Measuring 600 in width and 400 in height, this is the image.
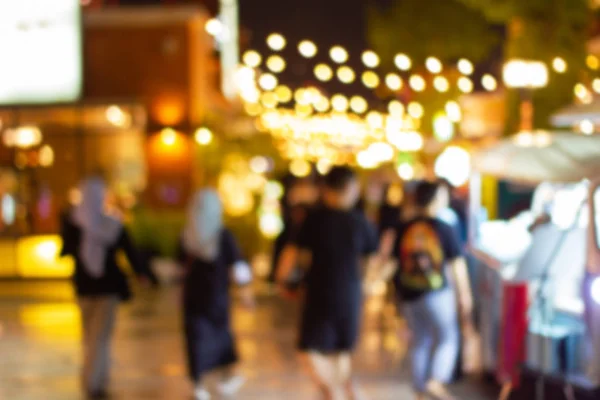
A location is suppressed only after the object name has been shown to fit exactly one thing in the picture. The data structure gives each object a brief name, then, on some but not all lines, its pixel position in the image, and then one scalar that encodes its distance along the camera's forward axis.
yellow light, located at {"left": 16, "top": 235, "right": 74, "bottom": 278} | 19.23
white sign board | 19.59
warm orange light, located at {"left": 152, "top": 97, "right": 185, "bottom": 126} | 21.47
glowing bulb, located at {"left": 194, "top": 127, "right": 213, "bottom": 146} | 21.50
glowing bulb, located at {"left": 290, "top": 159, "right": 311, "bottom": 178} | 32.46
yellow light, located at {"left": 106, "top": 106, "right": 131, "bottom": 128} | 20.55
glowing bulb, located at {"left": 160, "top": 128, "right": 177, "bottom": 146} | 21.53
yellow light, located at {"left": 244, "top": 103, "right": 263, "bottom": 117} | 27.67
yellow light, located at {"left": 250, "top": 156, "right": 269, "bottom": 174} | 23.96
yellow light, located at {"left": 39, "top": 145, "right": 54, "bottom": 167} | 20.44
